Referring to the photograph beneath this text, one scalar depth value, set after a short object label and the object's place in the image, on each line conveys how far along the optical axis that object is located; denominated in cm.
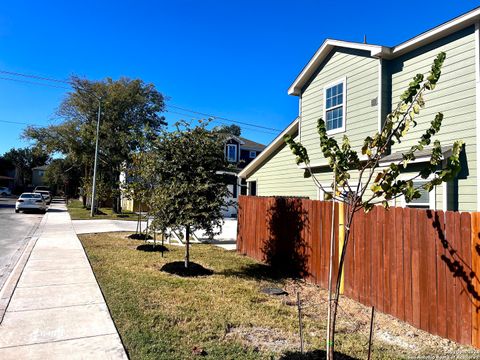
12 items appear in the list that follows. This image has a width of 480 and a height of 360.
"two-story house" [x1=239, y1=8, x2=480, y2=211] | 725
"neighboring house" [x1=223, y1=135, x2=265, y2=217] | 2769
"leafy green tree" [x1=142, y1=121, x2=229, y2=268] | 740
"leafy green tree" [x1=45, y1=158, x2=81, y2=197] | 4138
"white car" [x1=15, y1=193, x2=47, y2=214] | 2583
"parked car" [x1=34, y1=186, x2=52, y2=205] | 4481
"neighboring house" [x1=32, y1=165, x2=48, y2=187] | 9649
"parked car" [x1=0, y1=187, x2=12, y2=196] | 6362
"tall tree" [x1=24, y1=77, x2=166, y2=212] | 3025
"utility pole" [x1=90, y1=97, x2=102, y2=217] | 2489
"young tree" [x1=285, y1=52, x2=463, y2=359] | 304
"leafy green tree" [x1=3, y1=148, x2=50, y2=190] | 9670
